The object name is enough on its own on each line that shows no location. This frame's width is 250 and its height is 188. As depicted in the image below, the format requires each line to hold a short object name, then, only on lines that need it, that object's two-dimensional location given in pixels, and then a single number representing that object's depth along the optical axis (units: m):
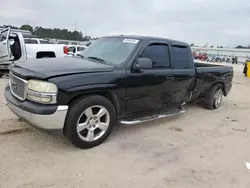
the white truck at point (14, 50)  7.80
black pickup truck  2.82
